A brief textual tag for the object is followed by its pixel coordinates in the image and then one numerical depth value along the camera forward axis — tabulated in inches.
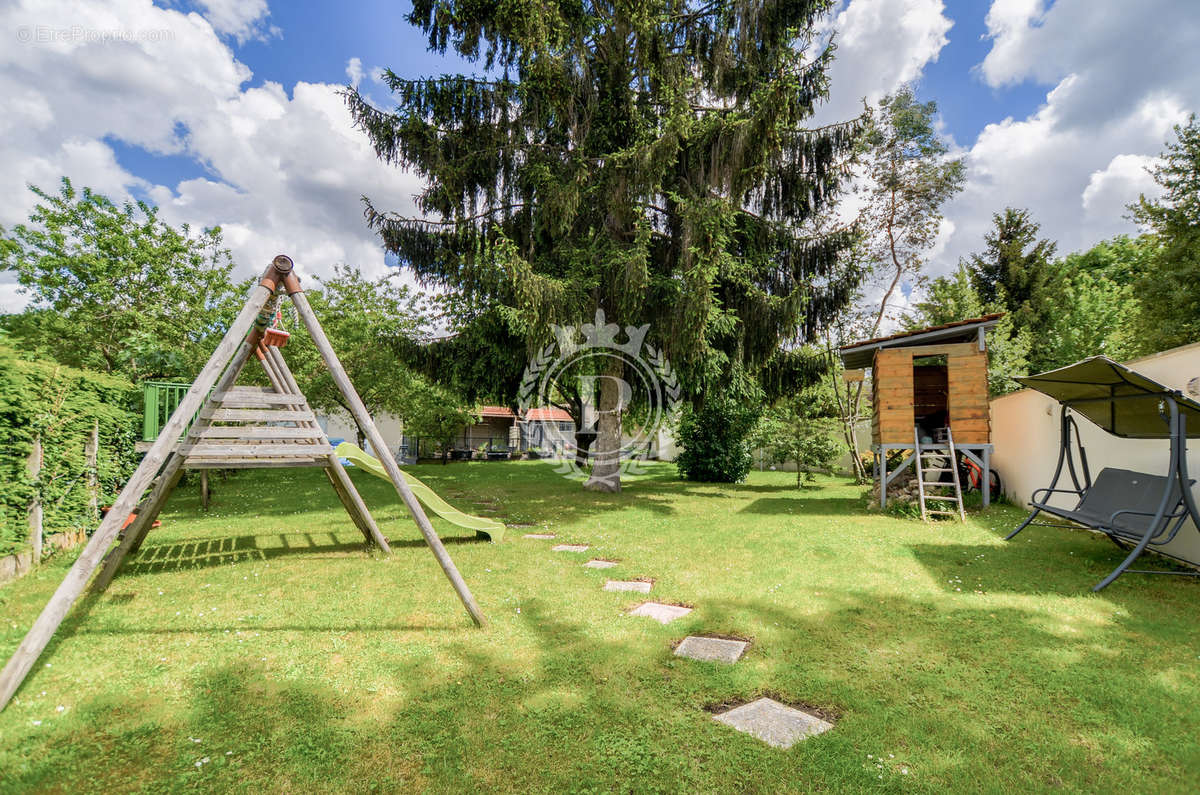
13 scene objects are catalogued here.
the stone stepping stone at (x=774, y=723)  92.2
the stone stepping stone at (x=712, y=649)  127.0
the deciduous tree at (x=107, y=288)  515.8
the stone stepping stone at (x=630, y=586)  186.7
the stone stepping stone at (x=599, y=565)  217.8
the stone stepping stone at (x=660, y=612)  156.6
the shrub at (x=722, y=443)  633.0
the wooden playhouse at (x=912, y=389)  353.4
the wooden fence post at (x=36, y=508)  185.6
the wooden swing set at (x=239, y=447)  104.5
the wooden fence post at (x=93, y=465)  221.0
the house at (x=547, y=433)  1109.0
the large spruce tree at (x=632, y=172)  367.2
